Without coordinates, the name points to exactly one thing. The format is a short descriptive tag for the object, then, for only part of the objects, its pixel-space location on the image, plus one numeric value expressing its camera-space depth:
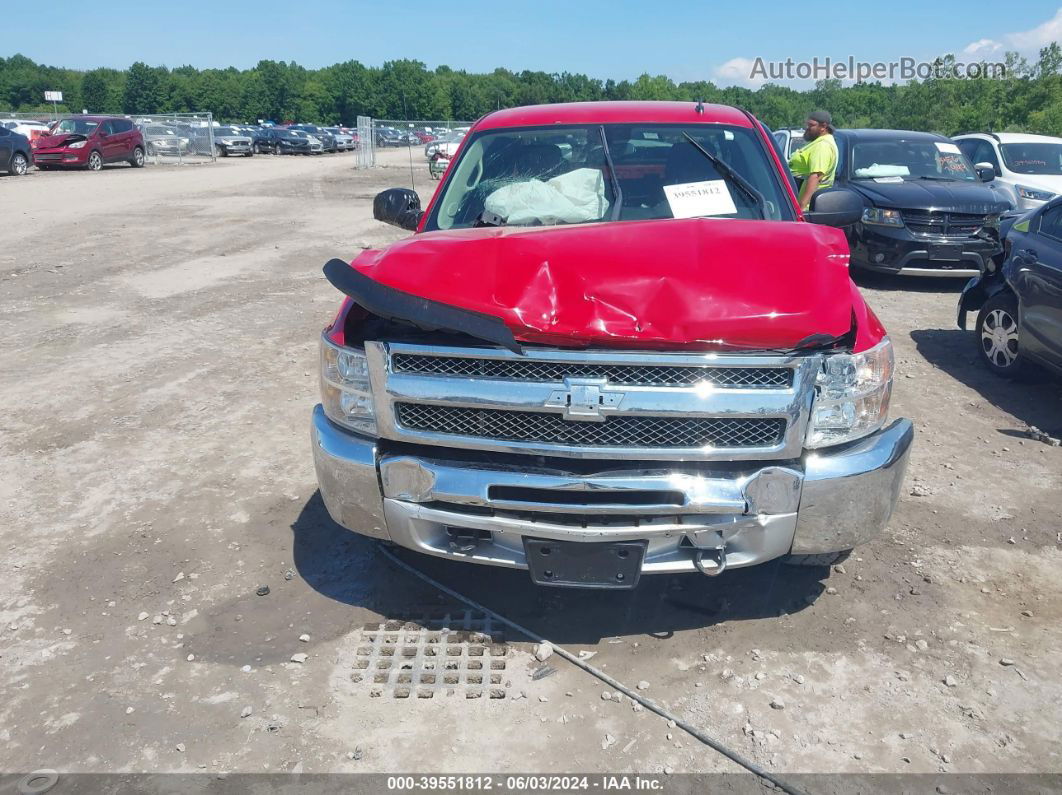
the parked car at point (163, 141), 35.41
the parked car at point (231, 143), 42.09
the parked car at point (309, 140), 46.41
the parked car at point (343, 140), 52.31
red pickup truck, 3.02
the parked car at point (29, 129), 28.25
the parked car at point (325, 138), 50.03
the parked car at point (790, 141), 15.66
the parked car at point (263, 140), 44.66
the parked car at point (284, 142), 45.41
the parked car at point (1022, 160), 12.37
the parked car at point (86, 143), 27.66
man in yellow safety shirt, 10.00
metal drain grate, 3.23
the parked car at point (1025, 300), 6.20
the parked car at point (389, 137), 36.15
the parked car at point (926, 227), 9.88
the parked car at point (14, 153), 24.95
